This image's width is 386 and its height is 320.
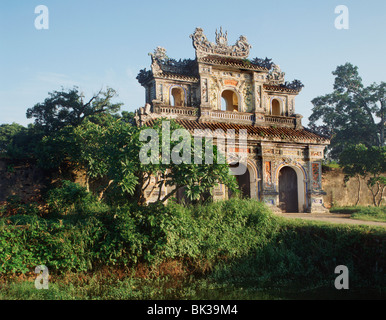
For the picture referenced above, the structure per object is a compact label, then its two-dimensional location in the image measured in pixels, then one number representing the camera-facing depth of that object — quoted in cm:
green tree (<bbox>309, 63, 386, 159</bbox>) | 2998
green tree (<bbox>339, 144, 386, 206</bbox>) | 1898
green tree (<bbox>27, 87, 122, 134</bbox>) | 2259
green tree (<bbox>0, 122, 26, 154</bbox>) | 2794
